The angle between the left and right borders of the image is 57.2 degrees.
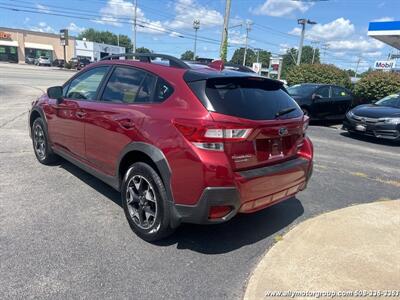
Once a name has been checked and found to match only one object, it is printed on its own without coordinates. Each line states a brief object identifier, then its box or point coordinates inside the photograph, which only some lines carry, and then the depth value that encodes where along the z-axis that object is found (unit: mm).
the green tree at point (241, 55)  137875
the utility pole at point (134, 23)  50062
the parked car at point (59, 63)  62250
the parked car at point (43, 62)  63969
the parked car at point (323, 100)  12742
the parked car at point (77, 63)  55841
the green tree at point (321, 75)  21141
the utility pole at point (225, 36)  21703
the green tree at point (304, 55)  115675
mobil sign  44206
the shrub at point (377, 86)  16062
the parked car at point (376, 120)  9797
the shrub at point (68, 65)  57156
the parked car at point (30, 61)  71438
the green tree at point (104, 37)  146375
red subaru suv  3078
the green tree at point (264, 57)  131838
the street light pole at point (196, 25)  64875
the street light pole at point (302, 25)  34900
